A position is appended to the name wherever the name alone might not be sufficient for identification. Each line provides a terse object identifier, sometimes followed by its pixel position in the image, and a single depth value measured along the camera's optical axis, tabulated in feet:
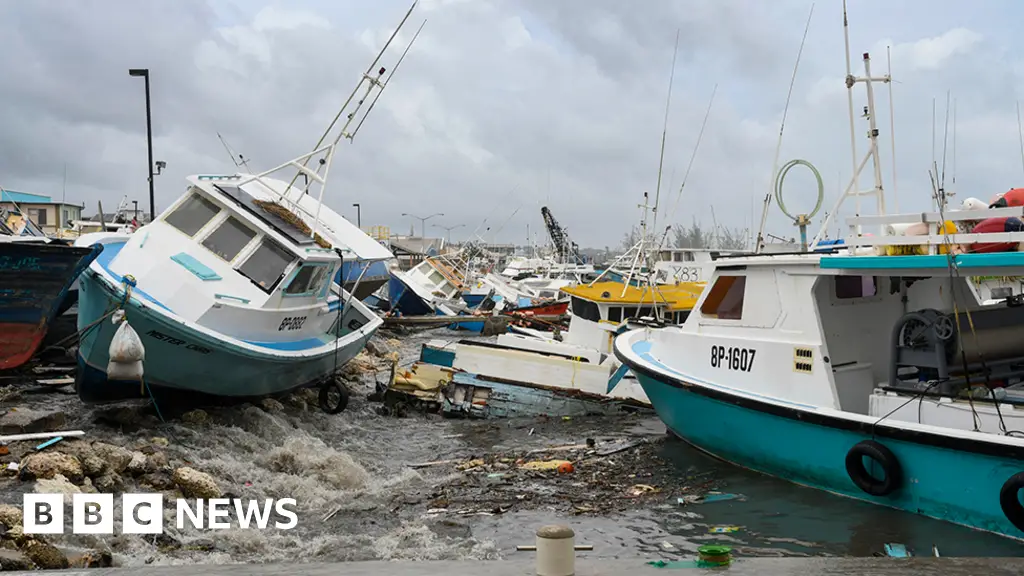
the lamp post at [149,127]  80.43
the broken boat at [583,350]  51.67
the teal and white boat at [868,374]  27.04
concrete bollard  16.24
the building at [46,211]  149.69
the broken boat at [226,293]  38.55
